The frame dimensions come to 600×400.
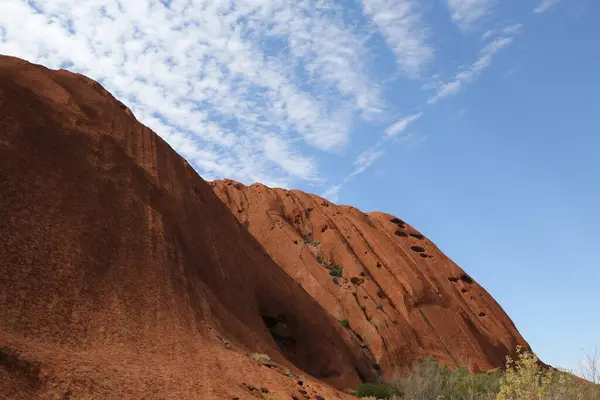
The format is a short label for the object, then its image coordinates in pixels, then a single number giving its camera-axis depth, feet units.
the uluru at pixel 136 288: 47.26
